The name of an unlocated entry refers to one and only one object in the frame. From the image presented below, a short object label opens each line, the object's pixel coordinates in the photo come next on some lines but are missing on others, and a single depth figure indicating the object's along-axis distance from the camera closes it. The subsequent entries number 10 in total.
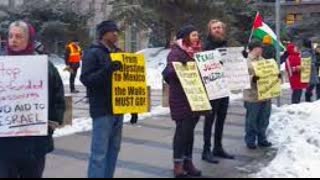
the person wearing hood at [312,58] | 15.72
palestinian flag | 12.23
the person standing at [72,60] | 19.69
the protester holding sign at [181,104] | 7.50
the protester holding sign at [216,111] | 8.52
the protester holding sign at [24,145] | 5.19
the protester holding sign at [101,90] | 6.19
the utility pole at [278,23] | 13.81
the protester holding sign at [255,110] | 9.66
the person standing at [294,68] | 14.91
